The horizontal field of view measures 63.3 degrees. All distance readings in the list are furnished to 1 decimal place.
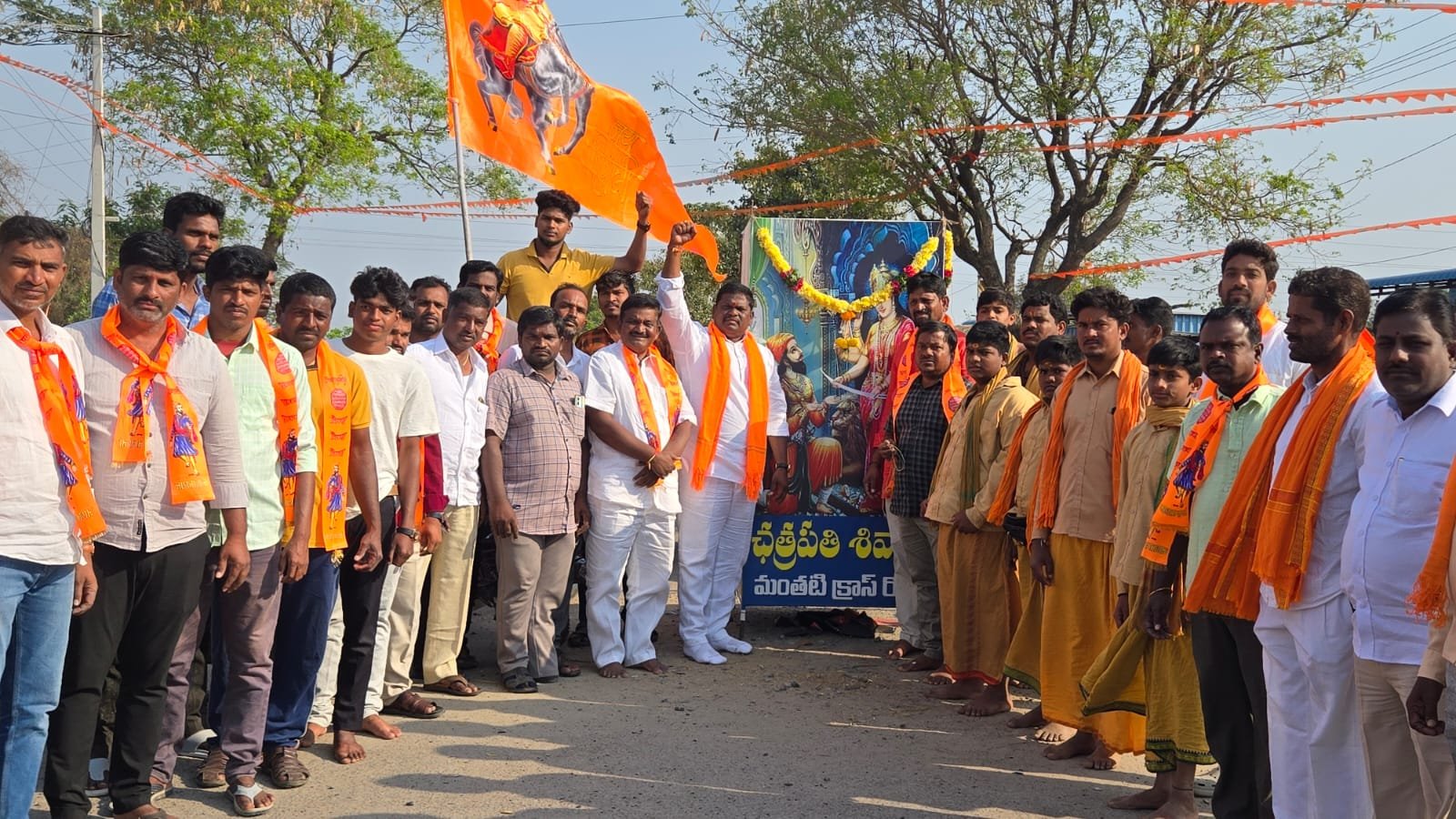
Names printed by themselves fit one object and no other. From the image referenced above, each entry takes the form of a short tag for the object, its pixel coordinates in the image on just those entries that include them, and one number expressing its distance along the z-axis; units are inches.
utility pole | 650.2
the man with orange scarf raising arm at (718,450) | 282.7
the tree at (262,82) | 725.3
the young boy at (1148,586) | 171.6
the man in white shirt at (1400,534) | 117.6
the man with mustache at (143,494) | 146.6
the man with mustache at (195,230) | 196.9
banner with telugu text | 299.9
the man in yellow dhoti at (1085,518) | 194.9
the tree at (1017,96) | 602.2
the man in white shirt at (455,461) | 226.8
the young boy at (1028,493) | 217.0
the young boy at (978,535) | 240.2
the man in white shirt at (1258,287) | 179.0
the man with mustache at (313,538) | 180.1
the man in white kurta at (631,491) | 261.9
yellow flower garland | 306.0
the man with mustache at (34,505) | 130.6
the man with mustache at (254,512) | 166.6
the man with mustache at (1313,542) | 130.9
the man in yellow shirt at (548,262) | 287.4
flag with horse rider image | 297.7
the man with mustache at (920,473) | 268.8
